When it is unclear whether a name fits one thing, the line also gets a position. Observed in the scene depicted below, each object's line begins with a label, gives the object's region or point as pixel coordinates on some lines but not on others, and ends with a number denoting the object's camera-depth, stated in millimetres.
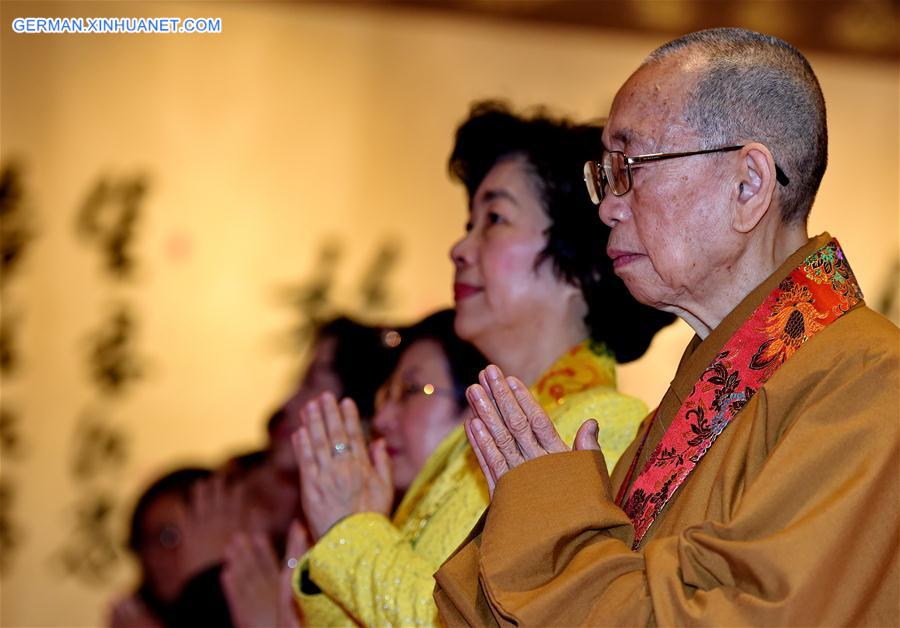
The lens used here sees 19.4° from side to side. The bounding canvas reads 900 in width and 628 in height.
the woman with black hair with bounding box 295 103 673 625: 2401
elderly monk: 1943
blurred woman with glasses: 2352
